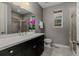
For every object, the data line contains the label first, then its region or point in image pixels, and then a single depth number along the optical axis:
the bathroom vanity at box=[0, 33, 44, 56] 0.65
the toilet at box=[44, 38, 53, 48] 1.69
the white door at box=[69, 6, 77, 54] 1.59
